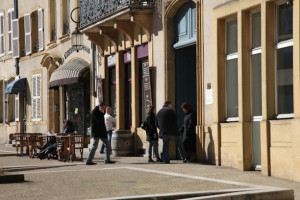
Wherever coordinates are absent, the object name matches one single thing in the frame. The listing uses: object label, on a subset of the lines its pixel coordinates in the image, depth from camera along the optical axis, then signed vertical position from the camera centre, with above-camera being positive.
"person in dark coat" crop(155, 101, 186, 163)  19.88 -0.51
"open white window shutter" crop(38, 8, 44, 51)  33.62 +3.58
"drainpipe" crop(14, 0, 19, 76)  37.03 +4.73
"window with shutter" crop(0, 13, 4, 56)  39.59 +3.90
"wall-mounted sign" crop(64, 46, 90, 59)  29.10 +2.31
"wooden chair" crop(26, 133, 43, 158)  24.50 -0.97
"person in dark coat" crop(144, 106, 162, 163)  20.62 -0.63
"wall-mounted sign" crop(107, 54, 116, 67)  26.39 +1.68
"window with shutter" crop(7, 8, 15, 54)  37.91 +4.12
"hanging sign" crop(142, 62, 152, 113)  23.05 +0.68
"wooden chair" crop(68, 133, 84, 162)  21.45 -0.90
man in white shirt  24.42 -0.36
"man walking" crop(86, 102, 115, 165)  20.06 -0.44
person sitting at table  23.29 -1.08
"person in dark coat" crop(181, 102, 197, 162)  20.05 -0.57
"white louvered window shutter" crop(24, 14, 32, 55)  35.34 +3.54
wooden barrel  23.94 -1.06
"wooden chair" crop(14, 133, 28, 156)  25.73 -0.99
